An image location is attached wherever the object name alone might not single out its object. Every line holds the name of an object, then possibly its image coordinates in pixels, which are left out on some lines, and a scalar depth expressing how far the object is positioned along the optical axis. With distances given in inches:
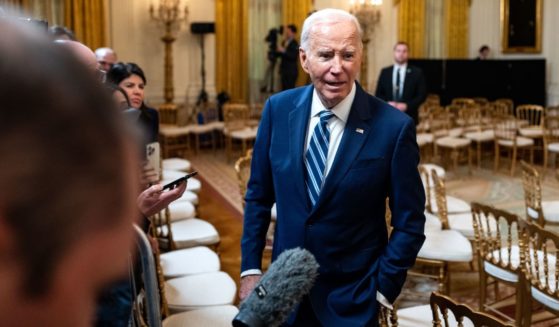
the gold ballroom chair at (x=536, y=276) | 134.4
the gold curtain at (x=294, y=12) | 547.0
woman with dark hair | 147.6
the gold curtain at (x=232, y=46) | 528.4
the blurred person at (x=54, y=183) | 15.5
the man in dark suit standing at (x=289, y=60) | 509.7
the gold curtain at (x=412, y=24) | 606.9
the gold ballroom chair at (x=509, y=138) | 389.7
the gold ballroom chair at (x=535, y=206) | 209.8
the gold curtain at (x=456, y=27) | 631.2
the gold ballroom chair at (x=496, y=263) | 151.1
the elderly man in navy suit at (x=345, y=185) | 89.2
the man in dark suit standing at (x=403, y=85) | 320.5
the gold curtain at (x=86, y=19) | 468.1
